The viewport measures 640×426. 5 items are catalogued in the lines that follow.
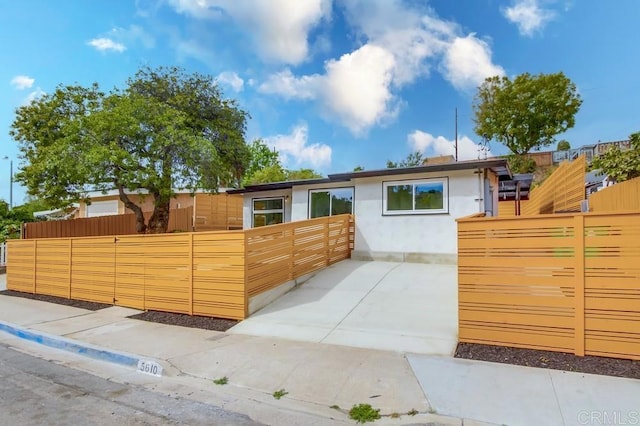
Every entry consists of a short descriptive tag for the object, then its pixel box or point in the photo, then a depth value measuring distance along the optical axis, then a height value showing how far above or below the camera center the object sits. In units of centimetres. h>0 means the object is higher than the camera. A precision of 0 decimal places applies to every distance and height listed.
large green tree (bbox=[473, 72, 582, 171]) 3000 +902
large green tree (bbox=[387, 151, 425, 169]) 4141 +633
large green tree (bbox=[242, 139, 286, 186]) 4011 +717
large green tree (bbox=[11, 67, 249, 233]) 1115 +260
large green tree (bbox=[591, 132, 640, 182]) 1189 +184
